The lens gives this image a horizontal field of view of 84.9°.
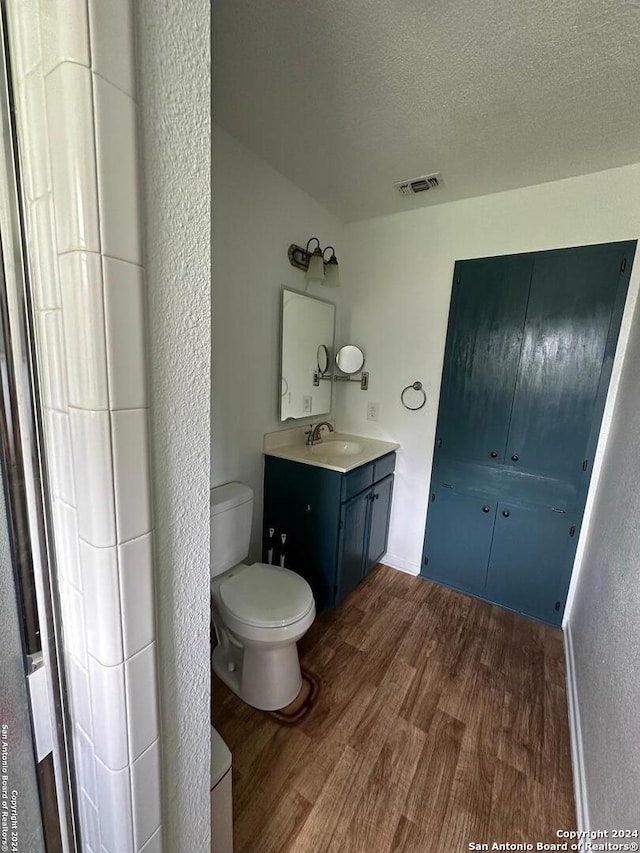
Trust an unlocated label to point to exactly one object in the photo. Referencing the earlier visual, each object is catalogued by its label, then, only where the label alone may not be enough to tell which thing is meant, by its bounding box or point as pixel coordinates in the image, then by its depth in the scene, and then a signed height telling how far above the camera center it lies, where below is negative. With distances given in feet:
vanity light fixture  6.57 +1.88
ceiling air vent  5.94 +3.16
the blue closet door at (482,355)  6.37 +0.30
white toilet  4.48 -3.27
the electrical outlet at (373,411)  8.05 -1.04
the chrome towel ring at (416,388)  7.39 -0.44
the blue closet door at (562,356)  5.74 +0.32
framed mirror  6.71 +0.14
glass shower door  1.62 -1.82
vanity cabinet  6.09 -2.87
